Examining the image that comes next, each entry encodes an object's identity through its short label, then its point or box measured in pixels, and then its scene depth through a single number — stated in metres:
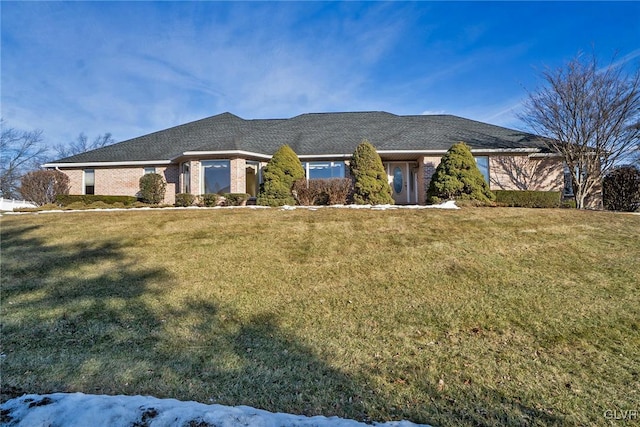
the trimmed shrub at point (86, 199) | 16.14
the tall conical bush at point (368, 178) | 14.10
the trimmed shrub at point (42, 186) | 16.17
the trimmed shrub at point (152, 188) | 16.14
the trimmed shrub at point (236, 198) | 14.73
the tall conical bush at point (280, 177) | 14.06
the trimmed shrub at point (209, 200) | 14.77
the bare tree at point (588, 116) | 13.24
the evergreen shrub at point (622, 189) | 14.06
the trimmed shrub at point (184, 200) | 14.89
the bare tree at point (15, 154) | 31.30
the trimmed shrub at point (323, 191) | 13.59
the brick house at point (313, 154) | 15.66
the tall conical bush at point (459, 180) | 13.32
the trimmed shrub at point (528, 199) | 13.20
